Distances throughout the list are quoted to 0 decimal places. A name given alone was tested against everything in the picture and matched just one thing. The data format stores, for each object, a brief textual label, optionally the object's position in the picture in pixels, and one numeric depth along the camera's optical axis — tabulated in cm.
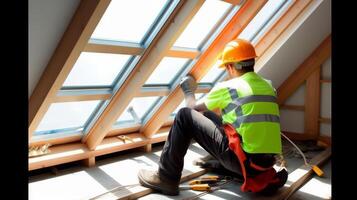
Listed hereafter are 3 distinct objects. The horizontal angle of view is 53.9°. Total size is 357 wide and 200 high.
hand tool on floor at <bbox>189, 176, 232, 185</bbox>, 265
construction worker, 225
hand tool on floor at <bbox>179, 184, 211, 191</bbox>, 254
